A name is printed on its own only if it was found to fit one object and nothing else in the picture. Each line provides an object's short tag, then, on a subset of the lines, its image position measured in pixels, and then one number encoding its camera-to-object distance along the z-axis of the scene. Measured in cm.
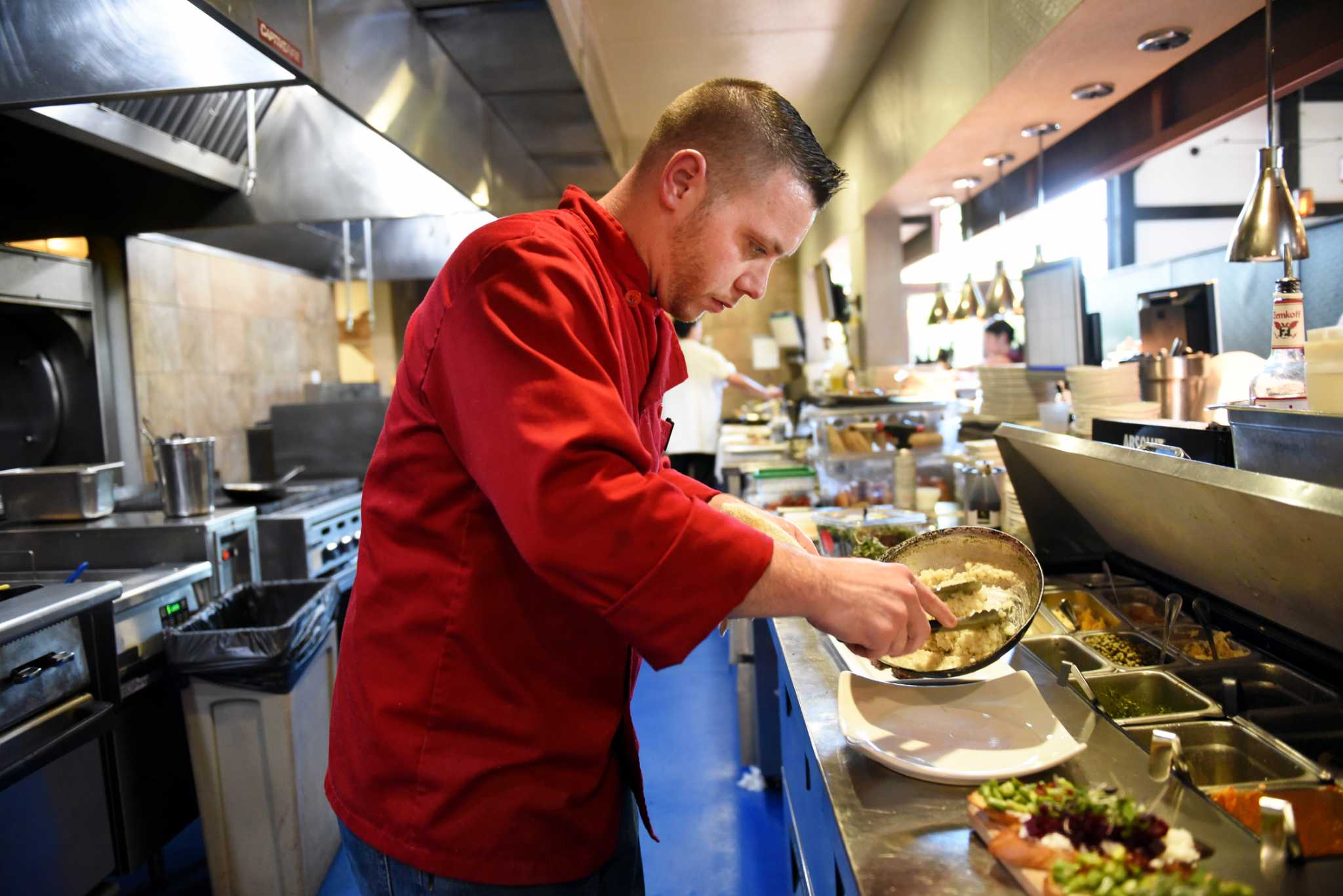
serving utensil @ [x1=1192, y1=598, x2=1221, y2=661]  161
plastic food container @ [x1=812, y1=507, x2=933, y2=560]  229
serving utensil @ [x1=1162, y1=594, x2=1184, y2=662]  163
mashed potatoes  136
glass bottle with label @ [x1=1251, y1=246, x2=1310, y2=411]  160
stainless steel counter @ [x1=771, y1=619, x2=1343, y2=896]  93
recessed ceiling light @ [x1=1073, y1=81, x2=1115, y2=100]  332
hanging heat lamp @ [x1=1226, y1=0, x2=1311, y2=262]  201
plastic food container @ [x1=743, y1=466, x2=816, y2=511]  391
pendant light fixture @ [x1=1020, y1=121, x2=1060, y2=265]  389
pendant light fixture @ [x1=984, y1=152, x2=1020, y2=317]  521
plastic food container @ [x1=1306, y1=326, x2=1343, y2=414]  130
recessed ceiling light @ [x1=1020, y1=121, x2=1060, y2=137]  387
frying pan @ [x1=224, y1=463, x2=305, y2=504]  371
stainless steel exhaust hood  197
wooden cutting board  87
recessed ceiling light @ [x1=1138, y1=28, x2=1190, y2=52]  277
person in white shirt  592
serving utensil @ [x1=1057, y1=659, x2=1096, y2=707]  145
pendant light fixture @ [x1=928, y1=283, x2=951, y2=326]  668
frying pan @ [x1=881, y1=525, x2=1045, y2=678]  152
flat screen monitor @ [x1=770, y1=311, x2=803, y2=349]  946
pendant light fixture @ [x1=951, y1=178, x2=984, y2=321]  593
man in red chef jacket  90
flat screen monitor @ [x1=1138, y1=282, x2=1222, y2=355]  256
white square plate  116
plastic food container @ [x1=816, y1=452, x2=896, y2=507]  344
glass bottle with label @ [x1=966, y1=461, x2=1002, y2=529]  268
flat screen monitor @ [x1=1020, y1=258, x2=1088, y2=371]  338
